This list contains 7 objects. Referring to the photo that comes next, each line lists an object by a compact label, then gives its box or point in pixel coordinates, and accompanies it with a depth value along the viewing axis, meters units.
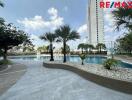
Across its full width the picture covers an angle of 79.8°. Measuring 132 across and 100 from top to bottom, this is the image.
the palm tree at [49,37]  7.64
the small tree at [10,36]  6.76
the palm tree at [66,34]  6.66
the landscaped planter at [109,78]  2.36
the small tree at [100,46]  17.22
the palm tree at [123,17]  2.66
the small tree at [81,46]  17.75
